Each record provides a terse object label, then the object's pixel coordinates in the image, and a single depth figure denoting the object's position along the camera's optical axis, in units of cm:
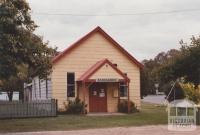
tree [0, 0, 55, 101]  2255
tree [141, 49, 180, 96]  3367
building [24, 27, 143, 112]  3409
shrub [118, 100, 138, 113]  3531
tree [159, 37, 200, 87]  3195
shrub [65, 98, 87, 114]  3378
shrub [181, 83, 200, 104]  2425
